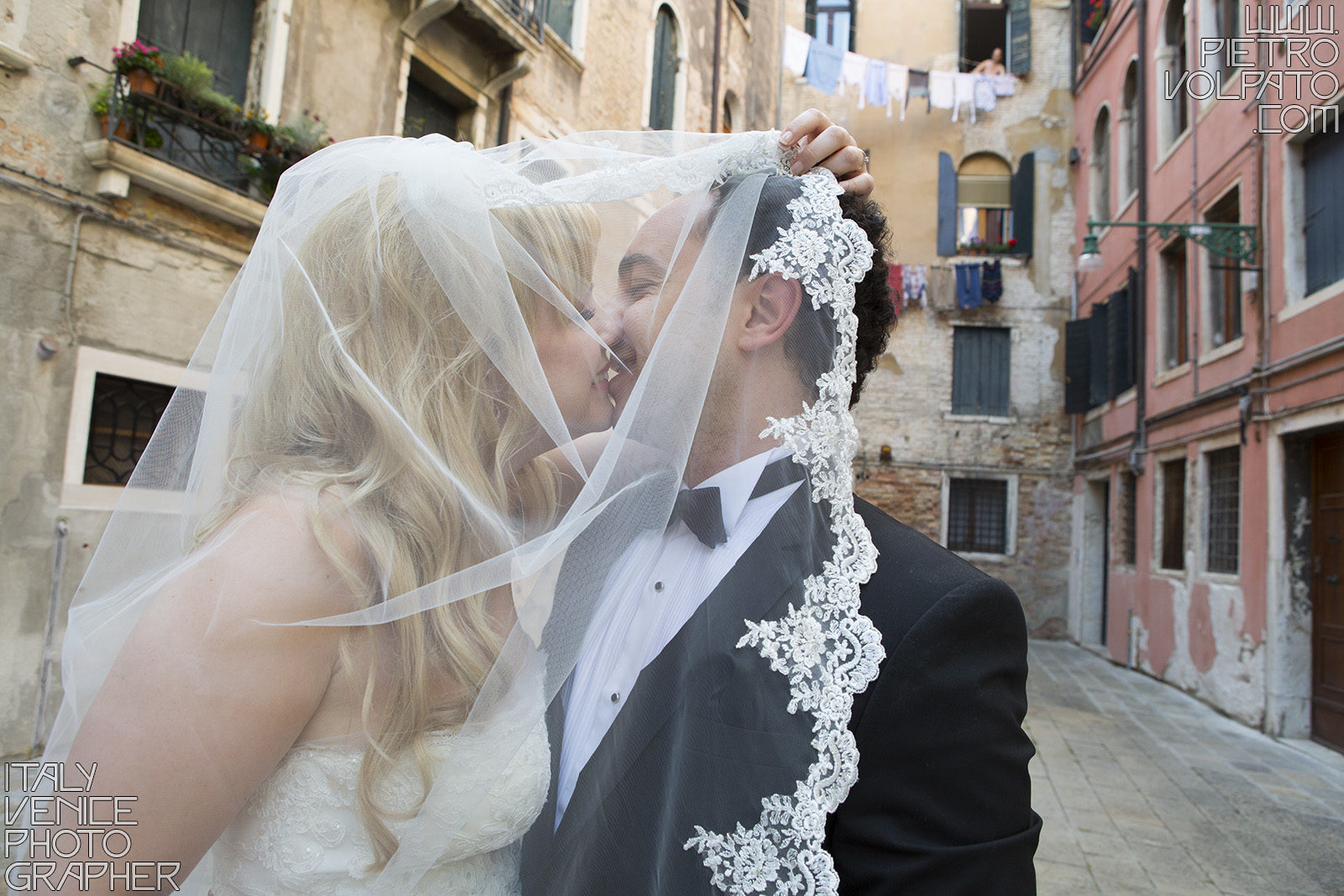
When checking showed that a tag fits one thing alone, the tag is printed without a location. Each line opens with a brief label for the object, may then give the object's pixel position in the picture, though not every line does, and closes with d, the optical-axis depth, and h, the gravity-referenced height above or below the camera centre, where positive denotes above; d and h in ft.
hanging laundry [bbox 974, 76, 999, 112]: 49.93 +26.23
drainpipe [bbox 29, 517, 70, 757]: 13.57 -2.53
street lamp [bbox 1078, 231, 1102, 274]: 31.48 +10.84
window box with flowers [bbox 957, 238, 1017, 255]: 49.42 +16.88
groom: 3.49 -0.96
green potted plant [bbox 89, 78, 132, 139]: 15.11 +6.65
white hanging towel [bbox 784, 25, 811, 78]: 50.06 +28.25
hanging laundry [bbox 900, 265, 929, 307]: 48.75 +14.09
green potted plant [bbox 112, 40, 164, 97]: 14.88 +7.43
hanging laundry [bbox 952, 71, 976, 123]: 49.85 +26.40
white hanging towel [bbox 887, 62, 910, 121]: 50.08 +26.72
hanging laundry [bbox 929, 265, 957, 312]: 48.85 +13.94
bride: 3.34 -0.23
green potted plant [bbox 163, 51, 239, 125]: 15.42 +7.47
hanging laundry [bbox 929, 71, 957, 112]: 49.78 +26.26
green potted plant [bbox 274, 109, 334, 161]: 17.54 +7.55
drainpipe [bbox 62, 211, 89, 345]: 14.89 +3.48
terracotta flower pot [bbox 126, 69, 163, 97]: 15.03 +7.19
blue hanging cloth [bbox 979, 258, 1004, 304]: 48.14 +14.39
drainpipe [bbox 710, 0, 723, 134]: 41.57 +23.13
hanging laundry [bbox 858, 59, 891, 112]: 50.49 +26.60
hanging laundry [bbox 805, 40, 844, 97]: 49.98 +27.18
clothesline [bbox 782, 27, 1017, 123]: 49.90 +26.89
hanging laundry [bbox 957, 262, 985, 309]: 48.55 +14.06
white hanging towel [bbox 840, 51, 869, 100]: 50.21 +27.36
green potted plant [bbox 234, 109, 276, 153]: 16.76 +7.22
